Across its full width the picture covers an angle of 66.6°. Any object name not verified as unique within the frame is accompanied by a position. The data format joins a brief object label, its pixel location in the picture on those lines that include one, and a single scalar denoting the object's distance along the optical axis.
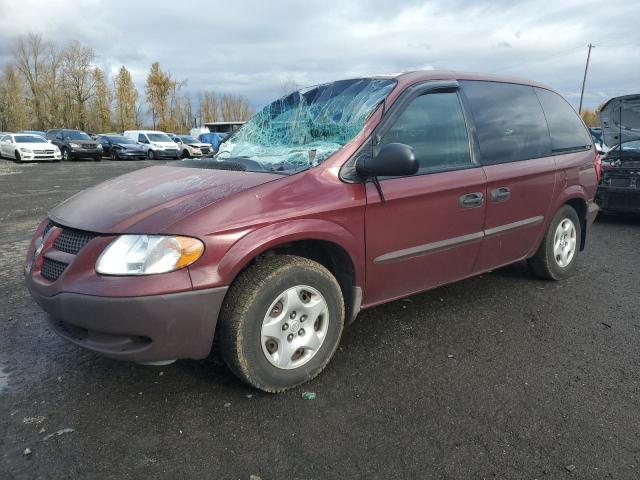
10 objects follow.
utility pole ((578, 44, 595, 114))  52.44
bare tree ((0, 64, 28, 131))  56.72
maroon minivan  2.30
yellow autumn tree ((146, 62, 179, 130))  59.21
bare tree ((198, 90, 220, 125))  72.88
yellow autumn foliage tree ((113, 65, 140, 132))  60.62
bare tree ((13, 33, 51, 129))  57.84
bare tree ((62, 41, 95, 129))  58.28
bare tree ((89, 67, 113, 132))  58.97
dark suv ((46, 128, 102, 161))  26.94
